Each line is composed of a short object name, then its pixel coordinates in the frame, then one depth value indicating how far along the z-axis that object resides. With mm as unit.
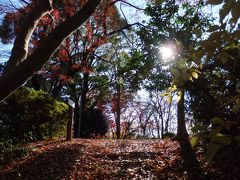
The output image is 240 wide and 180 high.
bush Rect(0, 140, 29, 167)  4210
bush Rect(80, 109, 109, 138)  8660
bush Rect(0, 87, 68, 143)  5129
